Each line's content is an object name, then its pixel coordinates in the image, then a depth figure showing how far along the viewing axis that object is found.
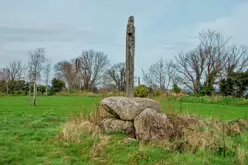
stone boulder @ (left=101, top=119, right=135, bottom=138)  4.76
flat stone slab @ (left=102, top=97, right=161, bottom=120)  4.75
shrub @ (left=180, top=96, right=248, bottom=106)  14.83
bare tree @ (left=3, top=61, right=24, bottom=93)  37.66
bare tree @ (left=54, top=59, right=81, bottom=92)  42.22
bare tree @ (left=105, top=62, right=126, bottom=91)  39.97
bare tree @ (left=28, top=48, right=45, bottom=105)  14.77
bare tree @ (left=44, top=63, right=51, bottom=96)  31.70
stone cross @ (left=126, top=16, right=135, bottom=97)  6.04
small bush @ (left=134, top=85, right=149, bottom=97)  17.44
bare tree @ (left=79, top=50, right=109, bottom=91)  43.91
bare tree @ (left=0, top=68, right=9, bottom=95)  35.53
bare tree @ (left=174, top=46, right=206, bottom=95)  24.67
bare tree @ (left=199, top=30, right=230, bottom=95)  23.35
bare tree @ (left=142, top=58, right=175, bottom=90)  26.88
